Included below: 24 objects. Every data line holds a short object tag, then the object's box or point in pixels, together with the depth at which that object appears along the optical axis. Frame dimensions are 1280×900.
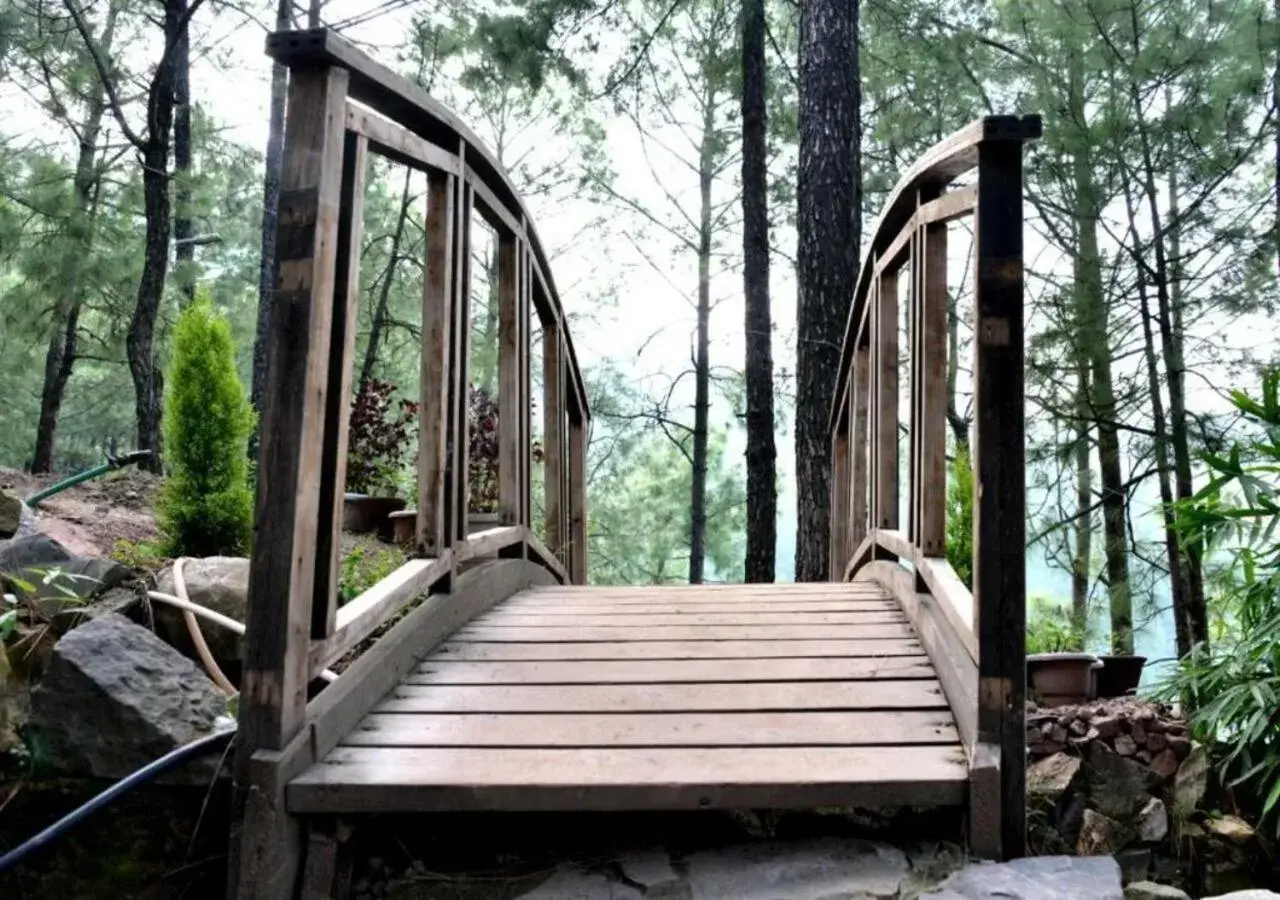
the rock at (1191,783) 2.50
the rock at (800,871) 1.73
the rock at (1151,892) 1.76
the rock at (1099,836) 2.32
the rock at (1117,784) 2.44
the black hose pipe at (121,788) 1.71
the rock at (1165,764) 2.55
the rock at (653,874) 1.77
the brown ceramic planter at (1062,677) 3.42
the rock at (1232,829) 2.40
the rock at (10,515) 3.09
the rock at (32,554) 2.63
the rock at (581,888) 1.77
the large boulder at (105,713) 1.92
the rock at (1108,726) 2.60
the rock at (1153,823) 2.43
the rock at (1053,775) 2.40
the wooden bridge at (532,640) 1.80
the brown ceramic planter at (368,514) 5.95
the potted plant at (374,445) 6.58
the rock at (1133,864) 2.39
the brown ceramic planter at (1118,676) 3.95
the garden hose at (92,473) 3.62
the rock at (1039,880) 1.64
